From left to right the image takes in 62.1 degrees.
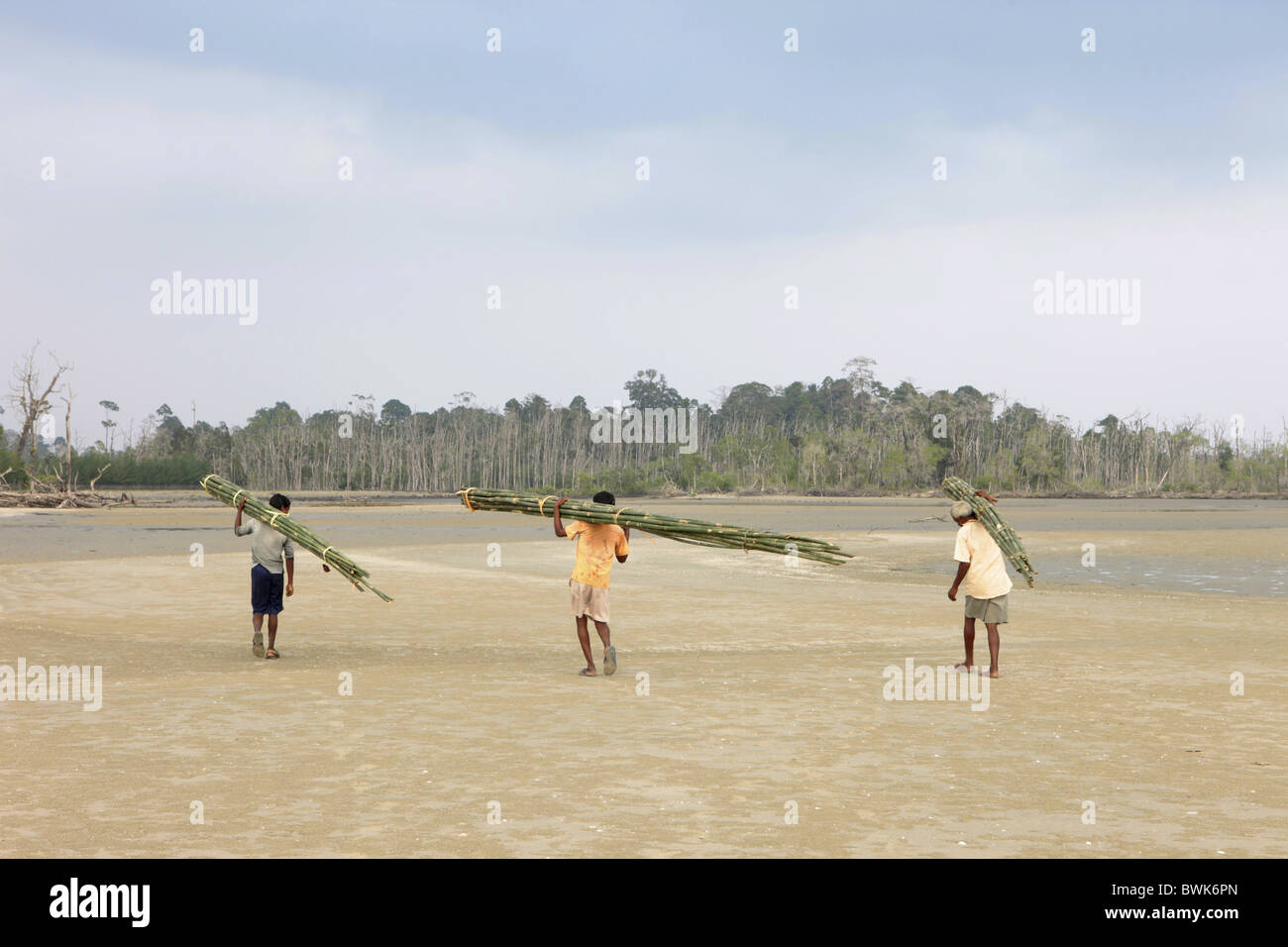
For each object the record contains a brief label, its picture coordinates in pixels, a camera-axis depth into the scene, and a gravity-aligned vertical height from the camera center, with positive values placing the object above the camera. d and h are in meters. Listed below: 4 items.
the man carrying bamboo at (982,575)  9.88 -0.89
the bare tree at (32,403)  54.94 +3.71
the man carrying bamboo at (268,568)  10.88 -0.94
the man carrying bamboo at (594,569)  9.83 -0.85
